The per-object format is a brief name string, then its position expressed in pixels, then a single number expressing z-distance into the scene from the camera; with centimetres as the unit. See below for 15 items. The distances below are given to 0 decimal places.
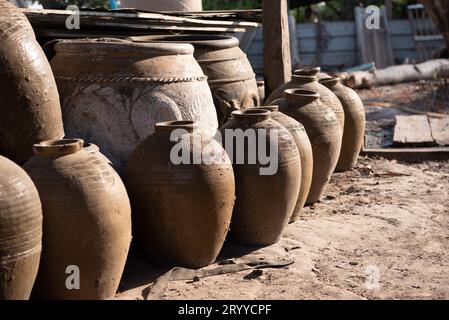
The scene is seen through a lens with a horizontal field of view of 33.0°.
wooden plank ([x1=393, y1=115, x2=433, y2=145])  789
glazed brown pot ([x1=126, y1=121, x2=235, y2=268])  397
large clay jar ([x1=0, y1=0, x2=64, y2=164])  389
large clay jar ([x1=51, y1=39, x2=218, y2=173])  450
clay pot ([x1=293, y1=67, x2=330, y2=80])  656
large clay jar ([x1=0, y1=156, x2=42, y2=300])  304
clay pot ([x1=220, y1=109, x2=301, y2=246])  450
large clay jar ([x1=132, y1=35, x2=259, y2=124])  550
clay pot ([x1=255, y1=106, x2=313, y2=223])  494
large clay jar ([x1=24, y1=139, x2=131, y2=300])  341
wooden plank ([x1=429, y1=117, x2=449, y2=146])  799
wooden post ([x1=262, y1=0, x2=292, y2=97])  680
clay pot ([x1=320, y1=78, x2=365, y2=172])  668
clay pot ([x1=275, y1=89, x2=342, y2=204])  547
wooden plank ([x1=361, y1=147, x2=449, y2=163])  738
